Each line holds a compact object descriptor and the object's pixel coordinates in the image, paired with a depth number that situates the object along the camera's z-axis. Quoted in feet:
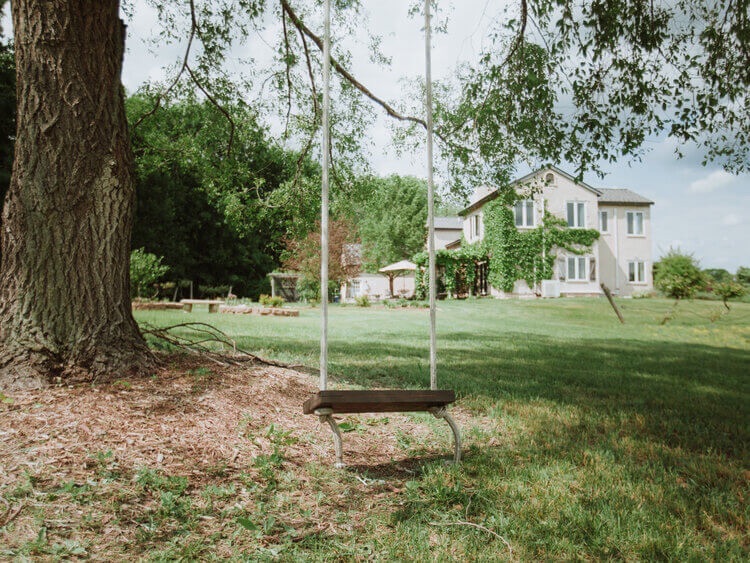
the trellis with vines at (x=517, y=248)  97.67
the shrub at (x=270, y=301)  71.00
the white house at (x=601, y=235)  100.22
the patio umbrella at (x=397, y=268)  112.17
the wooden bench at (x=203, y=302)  59.67
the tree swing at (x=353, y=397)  10.03
